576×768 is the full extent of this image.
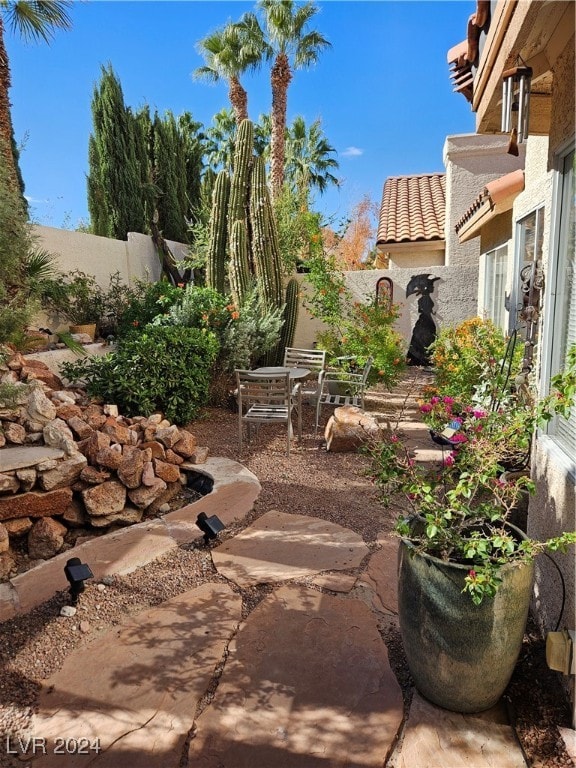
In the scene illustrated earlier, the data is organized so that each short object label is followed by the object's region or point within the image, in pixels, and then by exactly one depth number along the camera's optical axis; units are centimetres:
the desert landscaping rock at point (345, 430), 511
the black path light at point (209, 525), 303
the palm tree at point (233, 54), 1377
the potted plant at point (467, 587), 166
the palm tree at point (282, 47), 1327
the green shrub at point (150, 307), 729
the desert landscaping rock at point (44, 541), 333
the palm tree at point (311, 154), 1915
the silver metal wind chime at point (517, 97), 206
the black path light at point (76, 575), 245
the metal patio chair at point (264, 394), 498
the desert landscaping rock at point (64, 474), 347
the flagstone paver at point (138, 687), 168
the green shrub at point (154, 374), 504
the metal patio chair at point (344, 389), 600
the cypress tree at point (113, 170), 1139
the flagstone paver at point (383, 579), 249
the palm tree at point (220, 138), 1961
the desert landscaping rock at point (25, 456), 335
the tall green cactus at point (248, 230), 812
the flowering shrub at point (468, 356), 487
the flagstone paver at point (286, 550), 279
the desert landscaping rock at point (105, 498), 354
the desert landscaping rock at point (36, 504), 337
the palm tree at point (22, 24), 583
